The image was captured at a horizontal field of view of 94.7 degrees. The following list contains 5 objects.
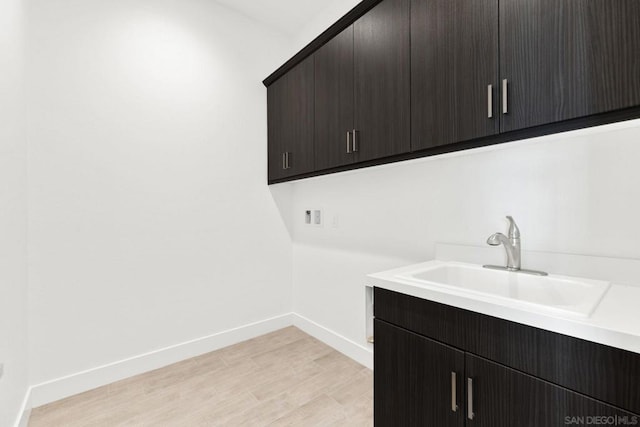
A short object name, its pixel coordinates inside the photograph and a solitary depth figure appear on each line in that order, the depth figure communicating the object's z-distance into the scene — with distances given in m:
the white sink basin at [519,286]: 0.90
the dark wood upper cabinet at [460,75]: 0.91
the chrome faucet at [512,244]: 1.31
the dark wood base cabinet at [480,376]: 0.75
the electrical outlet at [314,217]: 2.58
